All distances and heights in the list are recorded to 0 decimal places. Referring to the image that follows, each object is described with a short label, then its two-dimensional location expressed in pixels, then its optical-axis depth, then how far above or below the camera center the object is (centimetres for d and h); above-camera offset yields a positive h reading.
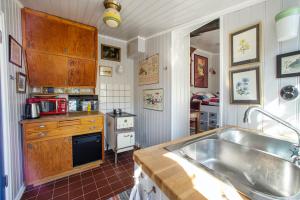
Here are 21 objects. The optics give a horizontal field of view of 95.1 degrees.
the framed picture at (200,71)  367 +72
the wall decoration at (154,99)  241 -1
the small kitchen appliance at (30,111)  173 -14
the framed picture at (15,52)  143 +54
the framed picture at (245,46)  145 +57
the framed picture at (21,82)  158 +21
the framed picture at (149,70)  250 +54
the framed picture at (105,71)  270 +56
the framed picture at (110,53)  270 +94
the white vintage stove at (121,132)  234 -59
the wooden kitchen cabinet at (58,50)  183 +73
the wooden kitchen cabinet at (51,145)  164 -58
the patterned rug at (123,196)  155 -112
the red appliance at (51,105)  192 -8
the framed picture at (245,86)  146 +13
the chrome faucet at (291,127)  80 -19
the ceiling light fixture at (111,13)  149 +94
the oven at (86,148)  196 -74
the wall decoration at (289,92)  122 +4
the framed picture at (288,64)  120 +29
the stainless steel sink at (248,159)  80 -44
